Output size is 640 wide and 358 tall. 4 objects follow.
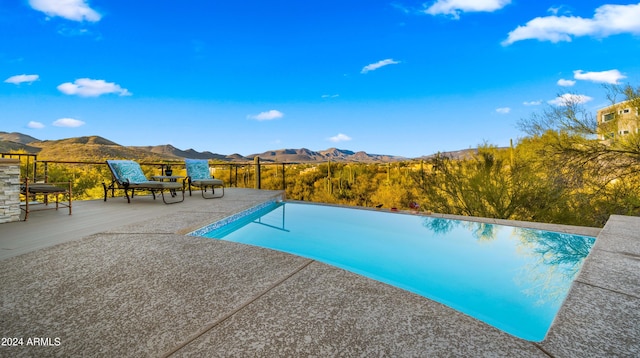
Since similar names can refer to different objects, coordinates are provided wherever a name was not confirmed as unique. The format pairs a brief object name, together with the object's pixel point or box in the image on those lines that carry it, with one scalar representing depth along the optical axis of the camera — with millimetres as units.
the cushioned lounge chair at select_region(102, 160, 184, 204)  5266
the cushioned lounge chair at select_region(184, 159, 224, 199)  6203
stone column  3619
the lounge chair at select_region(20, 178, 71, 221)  3871
